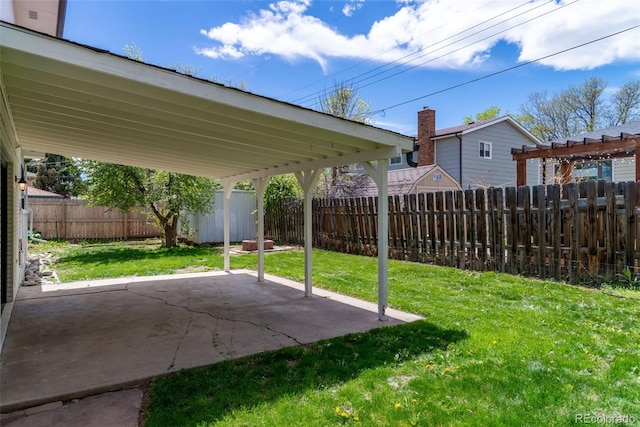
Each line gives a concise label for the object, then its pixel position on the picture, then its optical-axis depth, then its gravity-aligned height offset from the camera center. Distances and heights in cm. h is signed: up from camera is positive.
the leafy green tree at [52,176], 2933 +349
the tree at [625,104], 2344 +679
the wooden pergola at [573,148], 786 +146
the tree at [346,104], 1653 +490
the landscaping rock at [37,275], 729 -114
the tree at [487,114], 3199 +846
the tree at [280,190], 1410 +98
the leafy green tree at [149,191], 1209 +91
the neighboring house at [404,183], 1420 +128
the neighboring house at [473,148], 1670 +304
